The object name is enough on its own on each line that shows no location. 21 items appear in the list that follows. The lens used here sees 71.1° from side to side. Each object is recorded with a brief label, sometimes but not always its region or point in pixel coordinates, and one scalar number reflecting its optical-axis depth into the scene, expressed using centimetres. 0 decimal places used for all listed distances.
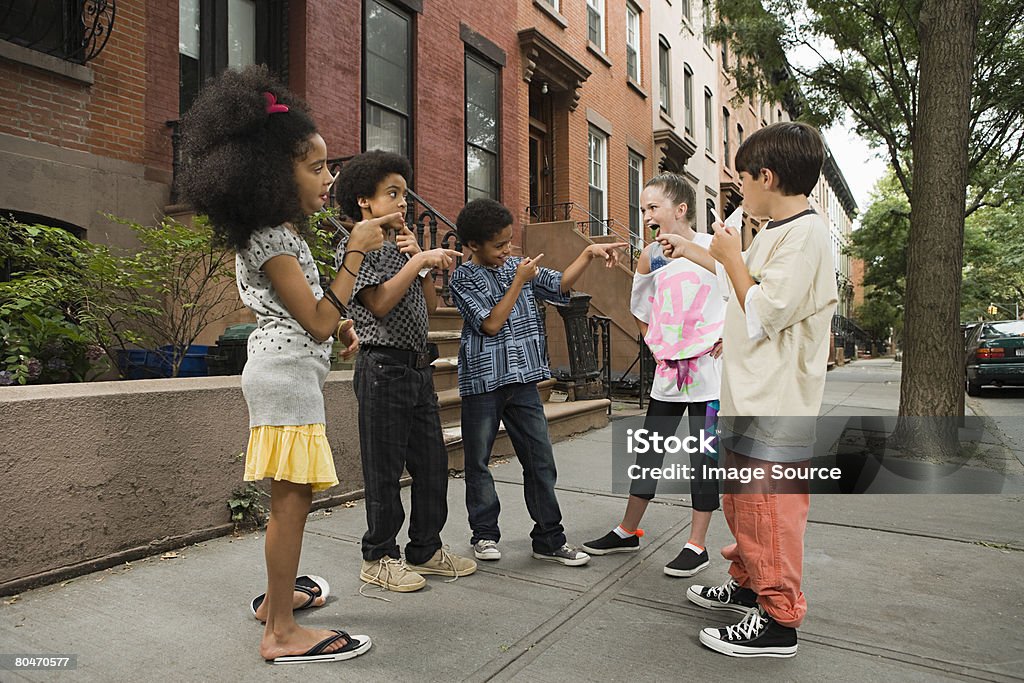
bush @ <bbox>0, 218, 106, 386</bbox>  404
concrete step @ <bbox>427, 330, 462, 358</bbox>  721
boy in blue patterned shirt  350
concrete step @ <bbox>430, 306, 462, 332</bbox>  795
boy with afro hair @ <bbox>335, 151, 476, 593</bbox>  303
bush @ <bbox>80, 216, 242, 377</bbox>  498
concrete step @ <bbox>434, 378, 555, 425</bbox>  613
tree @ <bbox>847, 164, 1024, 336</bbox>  2706
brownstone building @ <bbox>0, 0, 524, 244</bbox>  605
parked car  1418
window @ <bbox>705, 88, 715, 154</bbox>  2198
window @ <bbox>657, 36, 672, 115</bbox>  1844
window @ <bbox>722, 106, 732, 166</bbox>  2361
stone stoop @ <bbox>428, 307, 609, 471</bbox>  606
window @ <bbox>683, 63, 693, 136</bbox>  2024
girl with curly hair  236
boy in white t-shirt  245
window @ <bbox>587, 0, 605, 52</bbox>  1496
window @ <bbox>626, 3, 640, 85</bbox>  1661
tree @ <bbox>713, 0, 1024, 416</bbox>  637
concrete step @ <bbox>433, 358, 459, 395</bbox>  660
